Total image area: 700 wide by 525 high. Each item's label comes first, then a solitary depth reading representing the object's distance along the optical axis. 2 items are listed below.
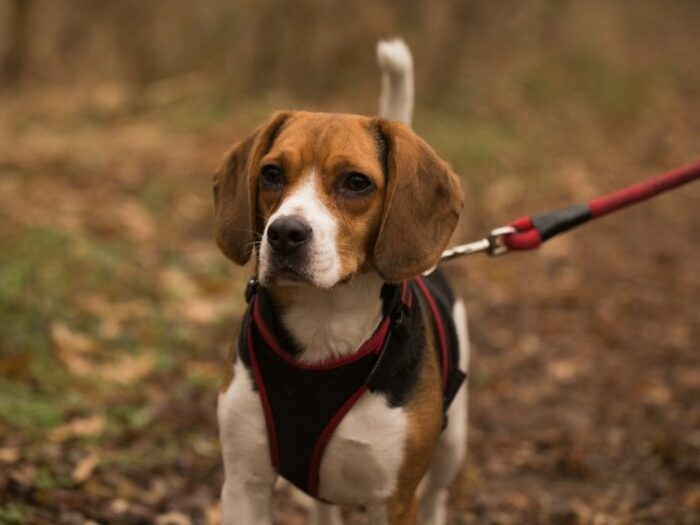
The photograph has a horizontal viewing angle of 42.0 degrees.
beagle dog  3.05
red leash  4.15
